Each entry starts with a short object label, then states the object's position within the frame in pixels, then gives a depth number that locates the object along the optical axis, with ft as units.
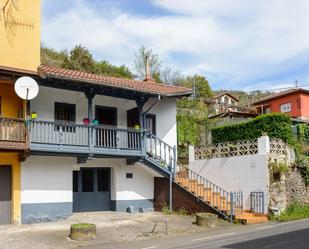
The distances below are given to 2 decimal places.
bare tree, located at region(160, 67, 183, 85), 111.11
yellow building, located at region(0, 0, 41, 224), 36.92
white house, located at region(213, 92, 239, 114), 102.57
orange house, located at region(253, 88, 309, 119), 95.61
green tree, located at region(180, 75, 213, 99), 141.04
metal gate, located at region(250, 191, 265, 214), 43.26
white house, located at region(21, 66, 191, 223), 39.37
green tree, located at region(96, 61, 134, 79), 114.26
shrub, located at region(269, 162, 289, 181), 43.92
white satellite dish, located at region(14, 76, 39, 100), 36.01
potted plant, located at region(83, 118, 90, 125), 42.92
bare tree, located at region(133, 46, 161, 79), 99.03
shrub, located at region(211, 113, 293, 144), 46.79
